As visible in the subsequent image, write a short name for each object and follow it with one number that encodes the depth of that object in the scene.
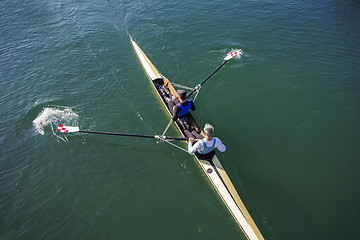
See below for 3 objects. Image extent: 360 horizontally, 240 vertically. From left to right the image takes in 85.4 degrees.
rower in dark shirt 8.70
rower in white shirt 6.63
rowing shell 6.70
